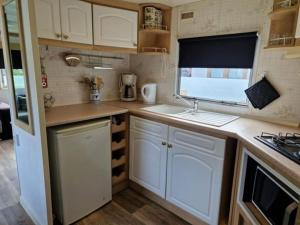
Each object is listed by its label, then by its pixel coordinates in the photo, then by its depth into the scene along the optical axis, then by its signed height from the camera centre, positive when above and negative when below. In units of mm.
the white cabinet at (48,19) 1594 +411
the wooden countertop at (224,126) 979 -405
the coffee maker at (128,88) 2553 -208
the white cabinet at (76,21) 1741 +437
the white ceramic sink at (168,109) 2175 -399
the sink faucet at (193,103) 2088 -327
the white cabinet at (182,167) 1571 -833
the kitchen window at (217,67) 1842 +63
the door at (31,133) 1294 -482
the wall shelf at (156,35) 2191 +430
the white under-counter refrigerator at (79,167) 1607 -832
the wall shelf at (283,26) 1366 +355
